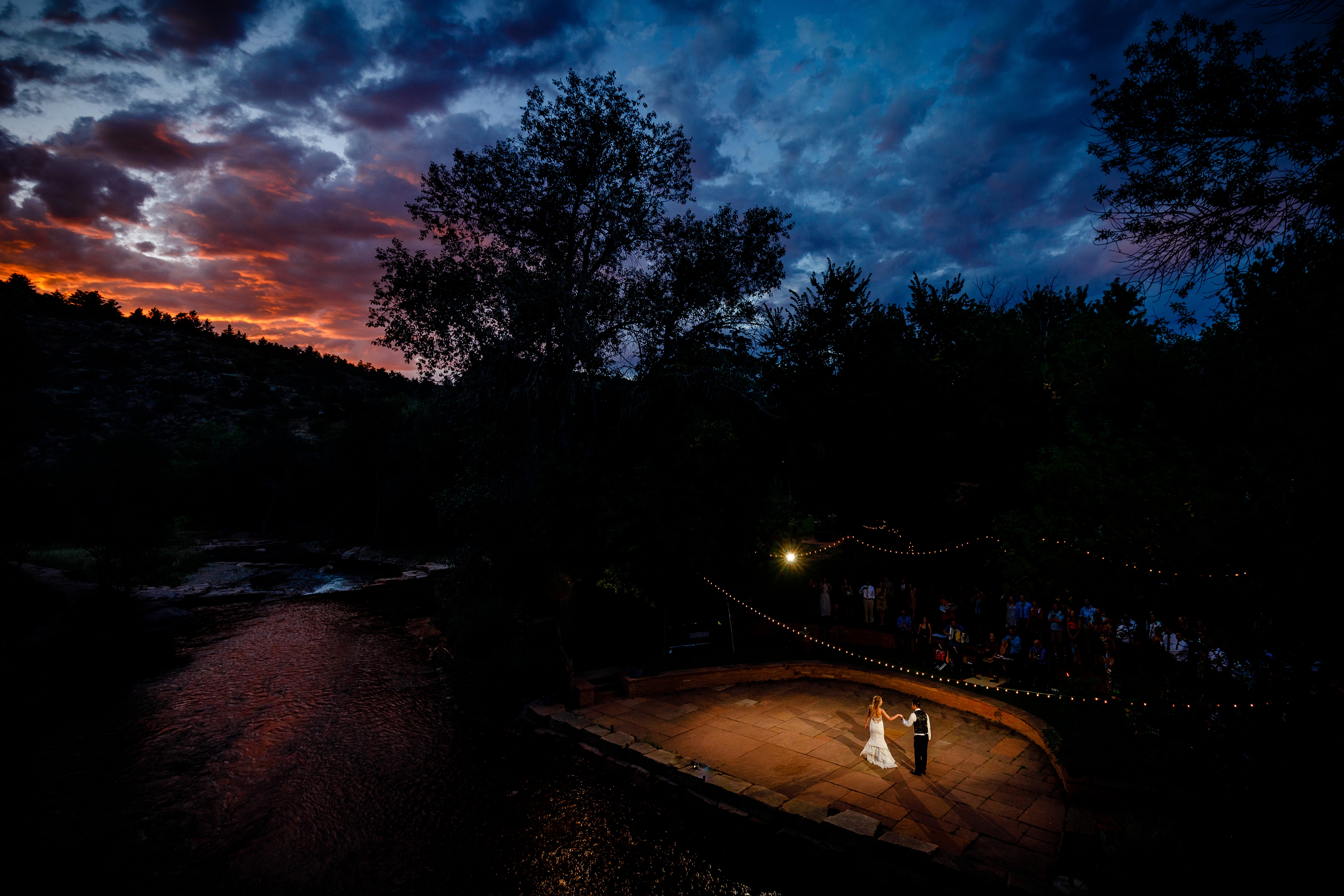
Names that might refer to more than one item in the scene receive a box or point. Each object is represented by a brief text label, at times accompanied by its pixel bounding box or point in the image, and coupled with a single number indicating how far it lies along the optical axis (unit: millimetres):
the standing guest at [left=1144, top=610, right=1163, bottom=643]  13602
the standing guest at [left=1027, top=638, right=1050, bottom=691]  14117
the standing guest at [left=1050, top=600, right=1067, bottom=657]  15234
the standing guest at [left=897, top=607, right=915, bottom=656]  16141
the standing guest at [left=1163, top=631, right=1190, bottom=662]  12633
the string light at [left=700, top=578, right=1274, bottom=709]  14438
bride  10516
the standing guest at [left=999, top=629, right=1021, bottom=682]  14562
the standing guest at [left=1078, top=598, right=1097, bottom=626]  15094
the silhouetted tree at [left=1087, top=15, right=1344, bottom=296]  7523
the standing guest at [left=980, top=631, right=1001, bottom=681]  14680
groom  10133
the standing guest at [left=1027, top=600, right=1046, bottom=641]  15750
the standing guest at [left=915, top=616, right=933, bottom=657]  16047
